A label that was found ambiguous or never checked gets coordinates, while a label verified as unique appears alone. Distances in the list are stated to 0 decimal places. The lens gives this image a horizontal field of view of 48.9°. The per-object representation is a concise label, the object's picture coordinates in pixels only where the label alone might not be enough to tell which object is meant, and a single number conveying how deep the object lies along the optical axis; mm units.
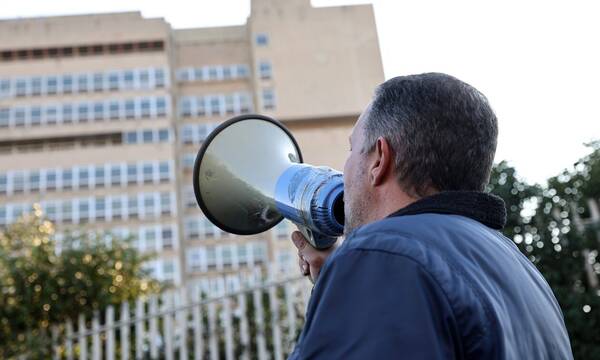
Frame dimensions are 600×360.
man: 938
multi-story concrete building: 39781
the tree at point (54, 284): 7797
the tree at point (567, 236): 6703
